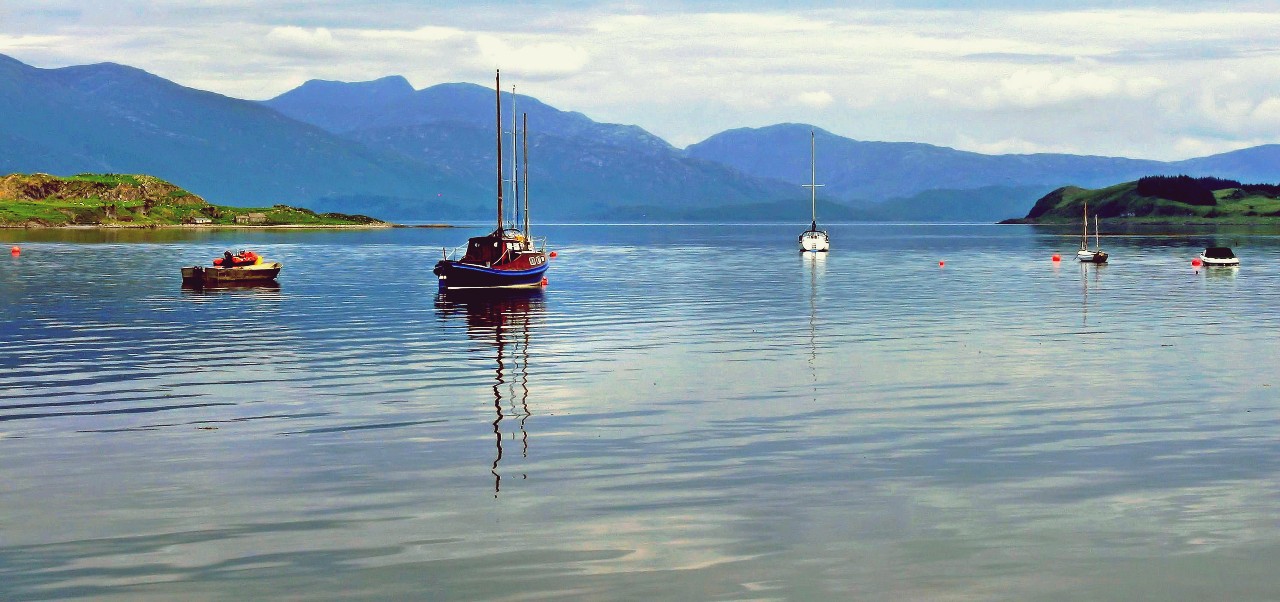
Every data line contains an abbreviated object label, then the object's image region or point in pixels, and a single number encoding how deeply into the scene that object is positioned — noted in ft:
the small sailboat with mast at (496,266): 292.81
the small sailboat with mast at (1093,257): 460.96
